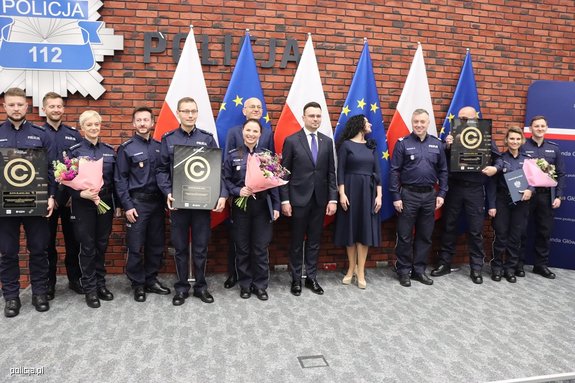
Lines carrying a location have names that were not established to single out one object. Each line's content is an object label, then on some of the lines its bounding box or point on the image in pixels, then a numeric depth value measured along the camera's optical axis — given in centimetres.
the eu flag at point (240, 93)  405
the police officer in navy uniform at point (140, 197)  340
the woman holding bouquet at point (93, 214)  325
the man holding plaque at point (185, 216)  340
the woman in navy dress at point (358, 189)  389
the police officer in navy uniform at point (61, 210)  331
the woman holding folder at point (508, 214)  422
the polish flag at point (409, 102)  443
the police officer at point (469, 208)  423
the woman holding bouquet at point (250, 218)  352
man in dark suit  368
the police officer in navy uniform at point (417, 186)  402
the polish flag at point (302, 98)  416
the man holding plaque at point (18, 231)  311
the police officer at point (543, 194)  438
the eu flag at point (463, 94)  457
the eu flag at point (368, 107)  431
